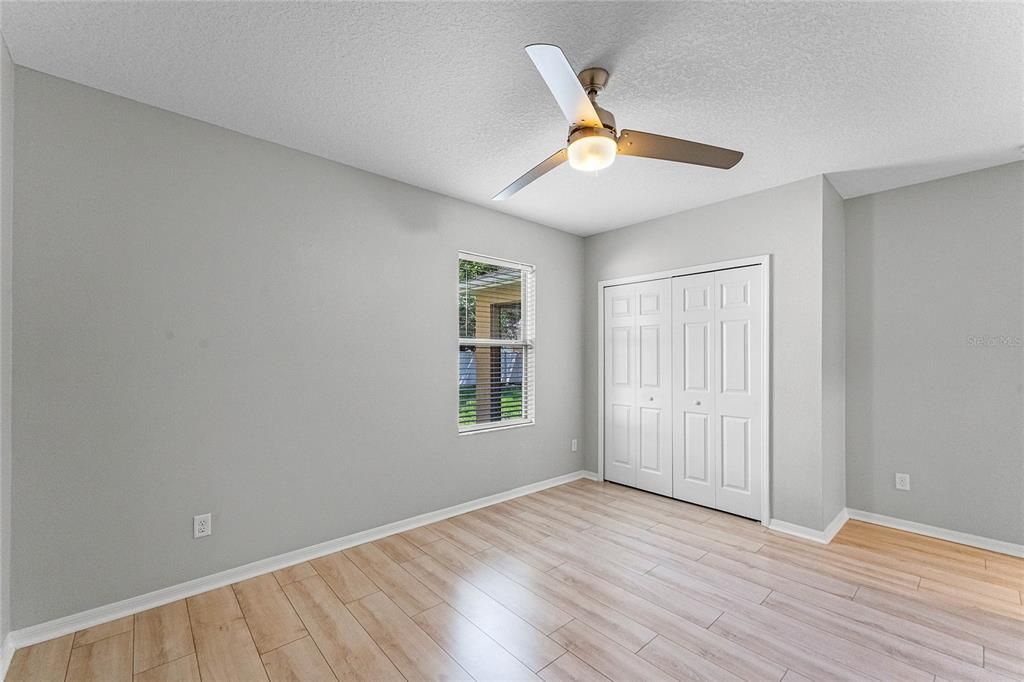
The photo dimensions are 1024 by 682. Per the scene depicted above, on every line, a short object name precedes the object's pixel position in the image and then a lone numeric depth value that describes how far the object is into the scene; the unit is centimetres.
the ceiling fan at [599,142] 175
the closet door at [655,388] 402
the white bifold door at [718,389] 348
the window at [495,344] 377
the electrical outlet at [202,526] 238
